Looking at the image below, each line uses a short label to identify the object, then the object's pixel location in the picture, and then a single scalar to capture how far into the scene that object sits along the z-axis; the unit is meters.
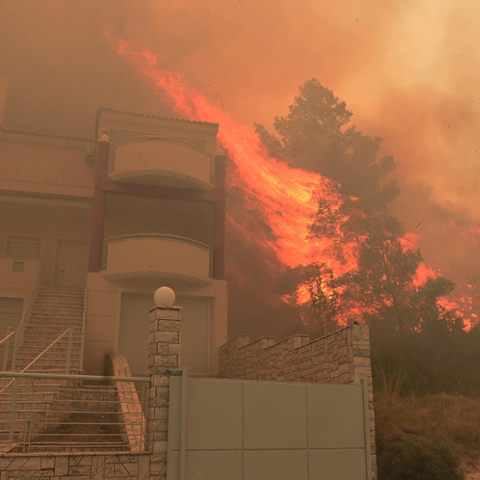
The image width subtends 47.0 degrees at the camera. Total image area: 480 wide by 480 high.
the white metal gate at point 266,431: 8.86
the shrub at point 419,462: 11.66
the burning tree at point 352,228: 30.61
